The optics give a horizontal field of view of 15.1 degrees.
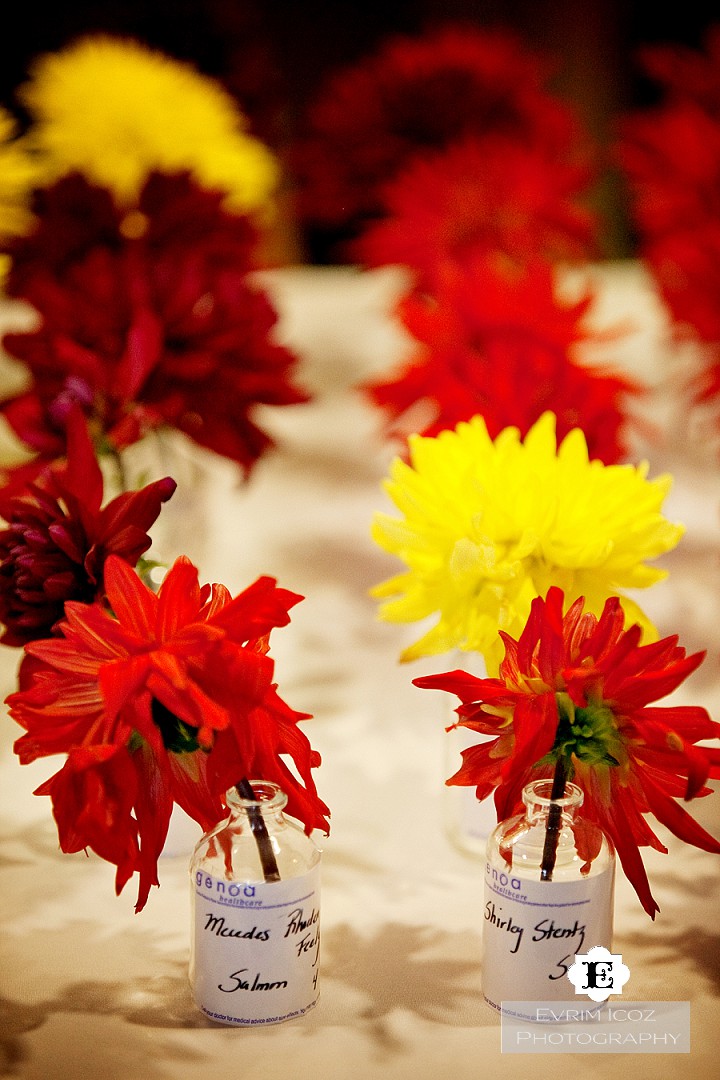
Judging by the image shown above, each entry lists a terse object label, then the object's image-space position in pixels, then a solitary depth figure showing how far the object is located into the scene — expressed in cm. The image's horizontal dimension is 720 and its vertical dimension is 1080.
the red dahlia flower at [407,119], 152
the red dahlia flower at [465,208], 141
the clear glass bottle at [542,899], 85
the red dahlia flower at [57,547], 87
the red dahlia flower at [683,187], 123
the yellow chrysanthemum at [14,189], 115
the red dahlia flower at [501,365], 101
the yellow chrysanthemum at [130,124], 147
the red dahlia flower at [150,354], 102
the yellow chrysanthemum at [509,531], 90
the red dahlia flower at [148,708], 82
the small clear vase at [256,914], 85
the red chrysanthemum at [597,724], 83
